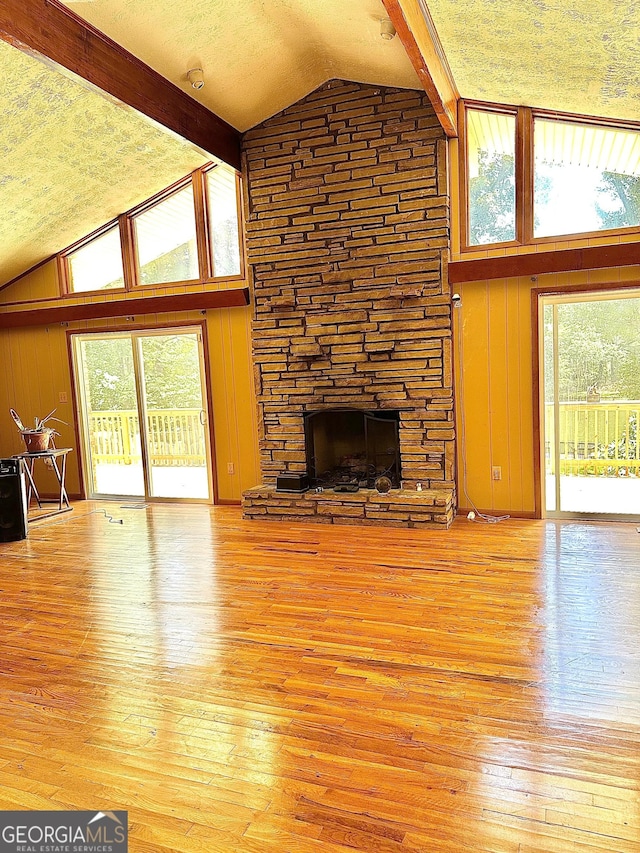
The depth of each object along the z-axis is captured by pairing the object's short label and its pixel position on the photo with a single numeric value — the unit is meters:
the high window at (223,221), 6.33
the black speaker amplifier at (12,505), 5.60
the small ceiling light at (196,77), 4.50
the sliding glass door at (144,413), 6.71
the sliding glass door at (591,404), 5.12
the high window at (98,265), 6.91
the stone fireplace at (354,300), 5.43
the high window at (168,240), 6.52
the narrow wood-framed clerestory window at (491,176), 5.30
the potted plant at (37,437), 6.25
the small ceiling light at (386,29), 4.05
